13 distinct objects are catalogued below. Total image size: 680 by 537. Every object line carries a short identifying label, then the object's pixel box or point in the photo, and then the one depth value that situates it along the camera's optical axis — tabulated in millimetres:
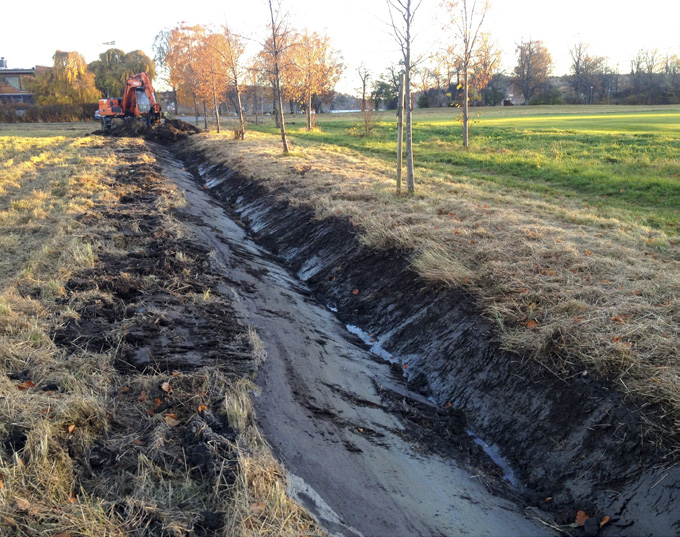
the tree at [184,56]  35531
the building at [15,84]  68438
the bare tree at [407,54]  10281
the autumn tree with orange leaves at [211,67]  27891
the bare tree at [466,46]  19344
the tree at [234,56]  26203
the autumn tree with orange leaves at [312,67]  31750
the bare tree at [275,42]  19406
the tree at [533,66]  74250
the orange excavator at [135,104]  32969
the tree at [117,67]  62625
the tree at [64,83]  58844
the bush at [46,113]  57875
